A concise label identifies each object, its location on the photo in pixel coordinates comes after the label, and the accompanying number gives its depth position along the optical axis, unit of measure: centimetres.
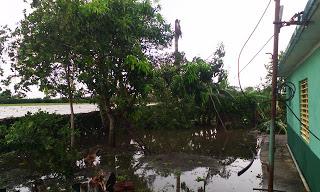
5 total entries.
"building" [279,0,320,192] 348
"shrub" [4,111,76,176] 689
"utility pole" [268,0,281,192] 430
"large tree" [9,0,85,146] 866
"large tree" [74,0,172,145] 908
